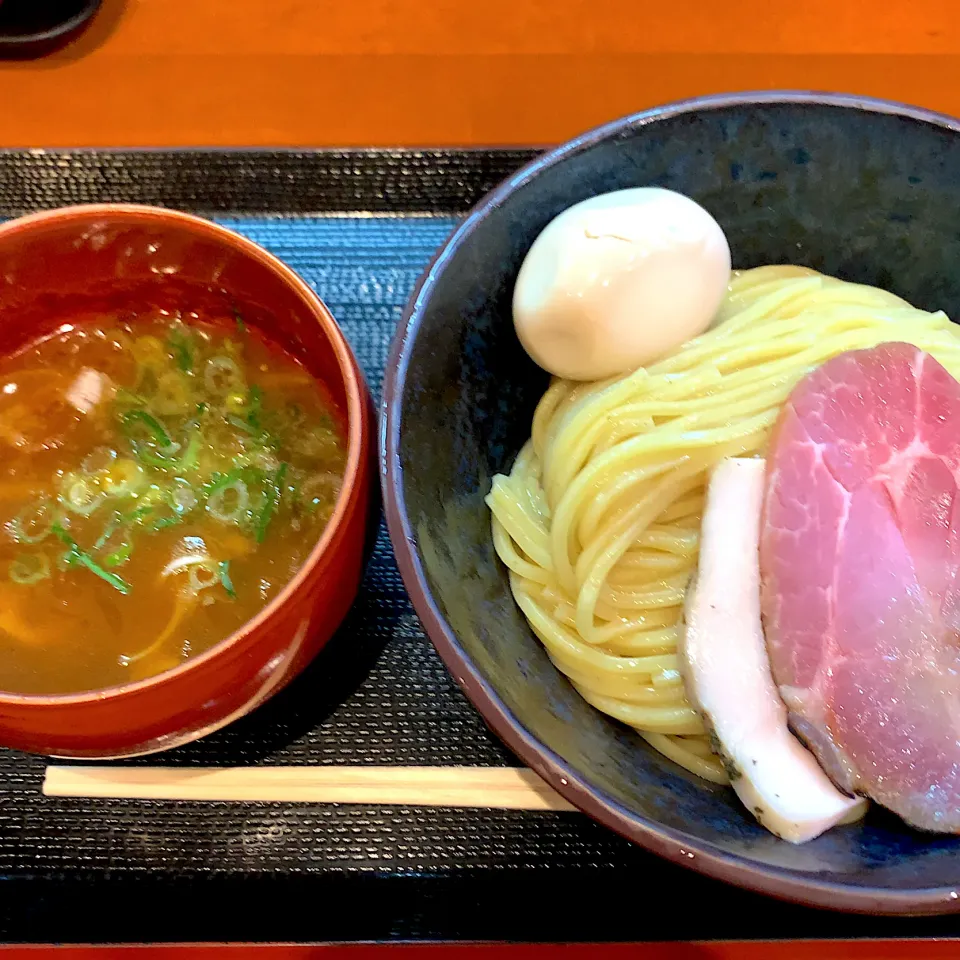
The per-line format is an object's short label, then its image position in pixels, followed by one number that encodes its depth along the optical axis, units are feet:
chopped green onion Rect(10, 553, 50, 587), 0.96
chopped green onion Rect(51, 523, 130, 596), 0.95
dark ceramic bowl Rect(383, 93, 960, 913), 0.86
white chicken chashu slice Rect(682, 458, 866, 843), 0.91
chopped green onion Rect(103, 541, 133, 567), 0.96
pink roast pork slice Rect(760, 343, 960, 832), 0.93
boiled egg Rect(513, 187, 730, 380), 0.98
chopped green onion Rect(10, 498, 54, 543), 0.98
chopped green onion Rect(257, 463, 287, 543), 0.96
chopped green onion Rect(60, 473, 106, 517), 0.98
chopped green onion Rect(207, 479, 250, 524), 0.97
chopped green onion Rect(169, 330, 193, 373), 1.03
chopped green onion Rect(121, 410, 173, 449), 1.01
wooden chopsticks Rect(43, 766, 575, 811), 0.99
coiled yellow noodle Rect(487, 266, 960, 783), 1.00
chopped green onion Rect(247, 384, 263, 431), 1.01
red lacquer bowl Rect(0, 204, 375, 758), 0.86
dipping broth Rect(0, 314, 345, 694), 0.94
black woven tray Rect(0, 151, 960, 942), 0.99
